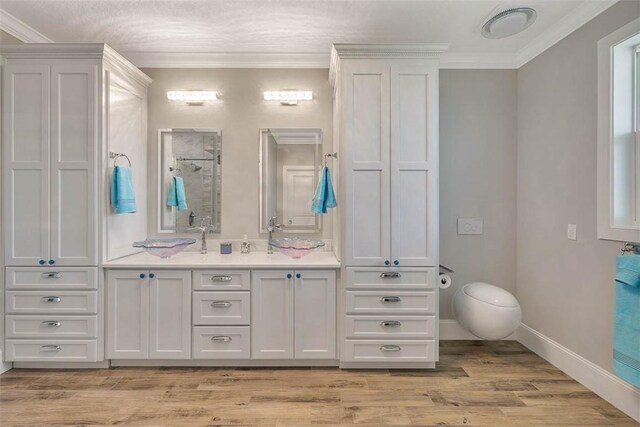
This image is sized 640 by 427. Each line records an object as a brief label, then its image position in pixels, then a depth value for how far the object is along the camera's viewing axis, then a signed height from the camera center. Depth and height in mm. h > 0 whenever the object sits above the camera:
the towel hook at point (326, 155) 3114 +510
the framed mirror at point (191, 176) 3166 +325
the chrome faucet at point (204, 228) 3062 -153
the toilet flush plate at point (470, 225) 3170 -123
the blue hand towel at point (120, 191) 2615 +153
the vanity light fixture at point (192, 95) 3092 +1047
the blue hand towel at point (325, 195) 2732 +131
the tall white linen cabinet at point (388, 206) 2541 +41
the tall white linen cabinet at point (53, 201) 2516 +74
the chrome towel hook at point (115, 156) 2662 +437
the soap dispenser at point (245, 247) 3045 -316
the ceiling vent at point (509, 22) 2453 +1410
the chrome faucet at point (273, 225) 3108 -125
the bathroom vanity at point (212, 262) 2523 -382
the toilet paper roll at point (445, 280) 2711 -541
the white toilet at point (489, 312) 2654 -785
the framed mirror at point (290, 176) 3160 +326
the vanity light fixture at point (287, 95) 3090 +1047
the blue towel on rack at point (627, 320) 1892 -614
